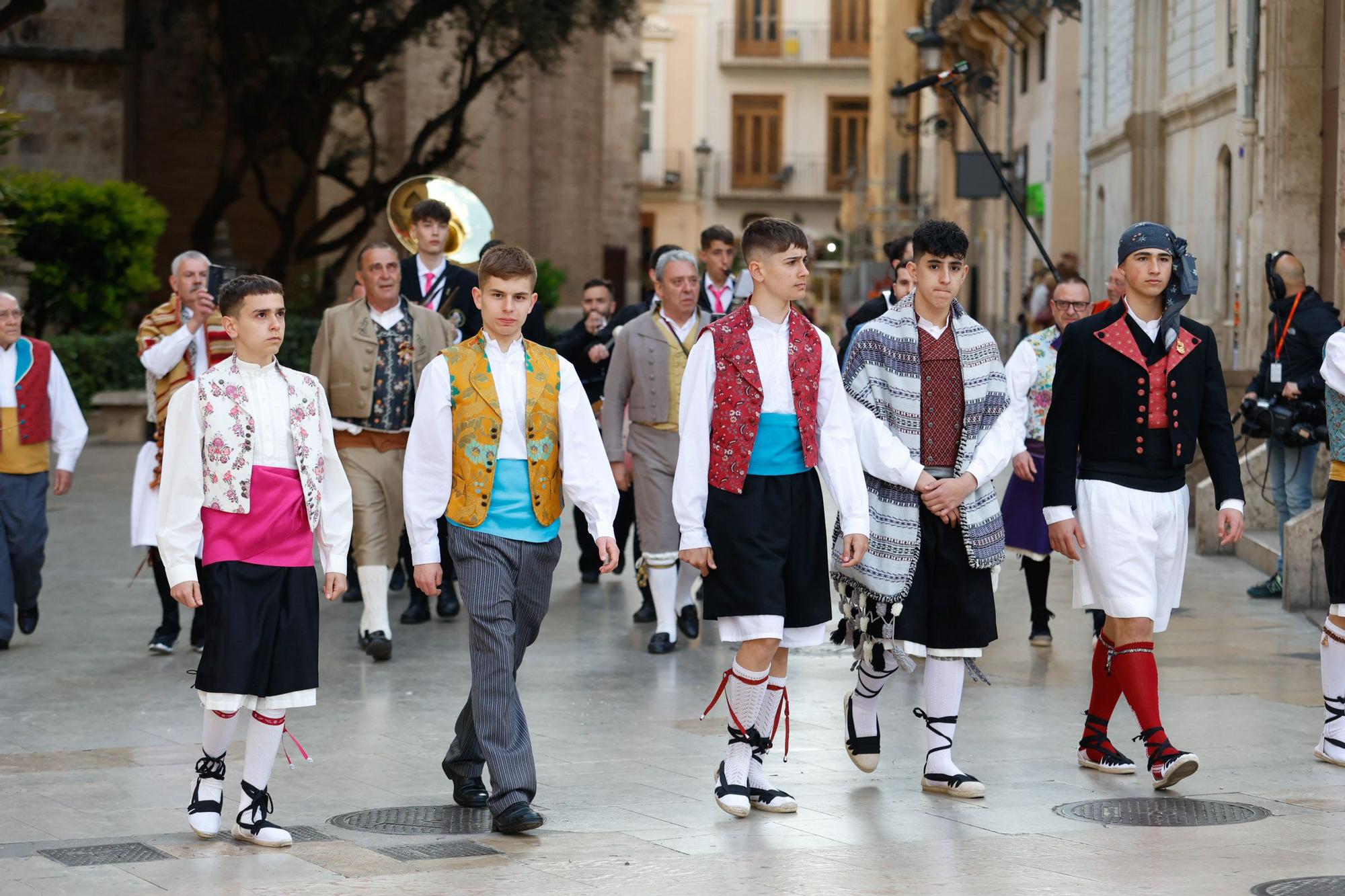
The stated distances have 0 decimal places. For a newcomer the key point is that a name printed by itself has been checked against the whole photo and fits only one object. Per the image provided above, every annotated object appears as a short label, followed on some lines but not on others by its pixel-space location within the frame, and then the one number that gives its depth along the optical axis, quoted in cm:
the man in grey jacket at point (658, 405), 1647
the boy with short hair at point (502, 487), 1015
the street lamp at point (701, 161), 10981
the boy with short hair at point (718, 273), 1759
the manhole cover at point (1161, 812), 1033
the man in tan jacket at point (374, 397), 1595
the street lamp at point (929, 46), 4263
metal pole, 1869
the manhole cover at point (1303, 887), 865
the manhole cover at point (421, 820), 1024
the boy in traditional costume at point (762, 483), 1043
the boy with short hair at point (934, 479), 1094
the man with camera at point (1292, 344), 1829
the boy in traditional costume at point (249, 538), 988
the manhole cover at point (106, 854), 937
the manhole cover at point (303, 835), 996
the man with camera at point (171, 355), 1557
